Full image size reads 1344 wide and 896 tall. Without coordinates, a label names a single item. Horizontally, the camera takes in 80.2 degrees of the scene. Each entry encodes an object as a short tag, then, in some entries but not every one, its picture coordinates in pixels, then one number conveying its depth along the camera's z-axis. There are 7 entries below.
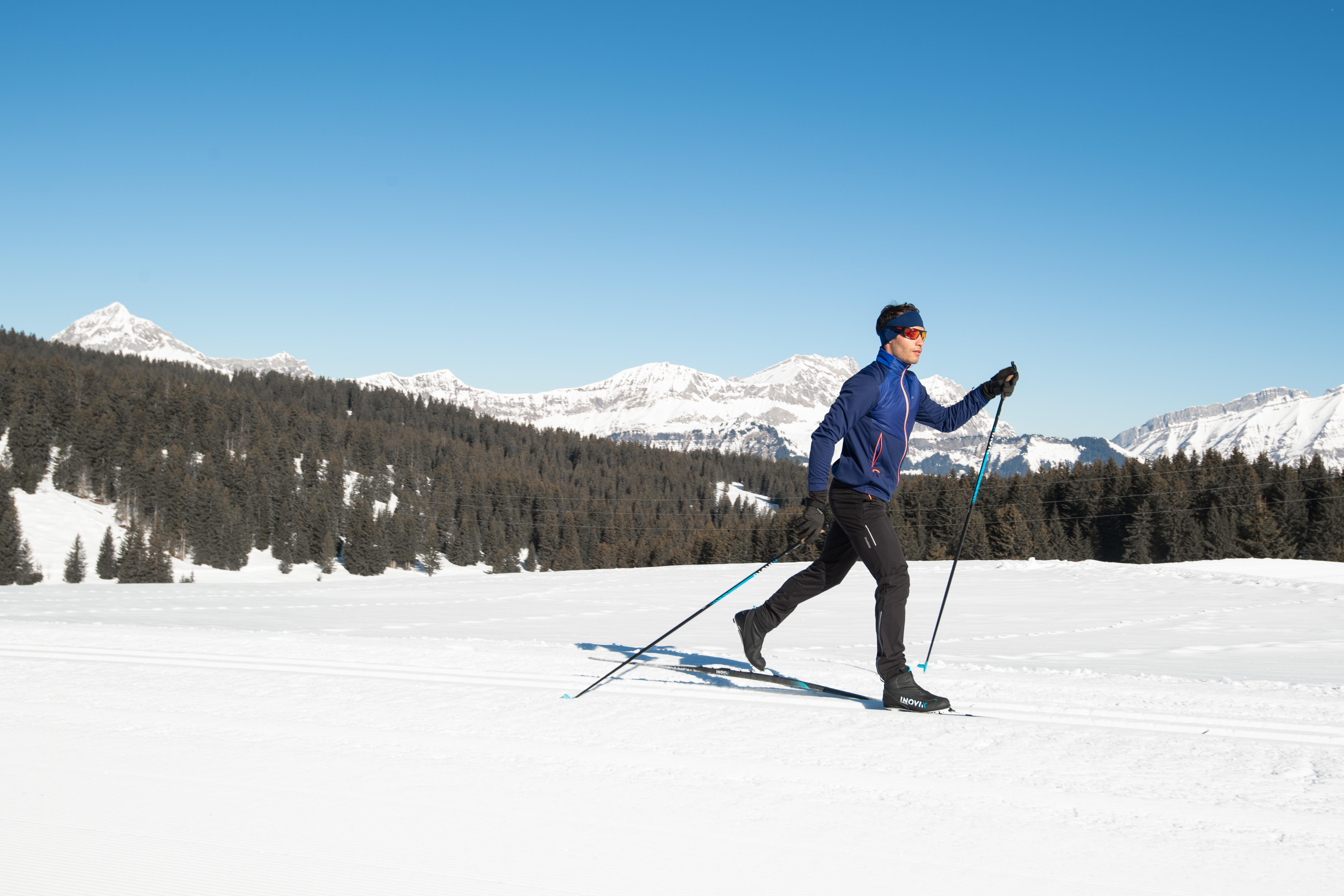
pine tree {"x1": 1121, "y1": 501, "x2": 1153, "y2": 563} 65.88
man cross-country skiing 4.79
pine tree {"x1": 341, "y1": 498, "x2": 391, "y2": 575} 88.88
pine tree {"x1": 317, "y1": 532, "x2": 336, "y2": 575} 90.75
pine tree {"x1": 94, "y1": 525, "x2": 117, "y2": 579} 69.38
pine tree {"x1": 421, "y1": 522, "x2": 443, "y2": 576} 88.56
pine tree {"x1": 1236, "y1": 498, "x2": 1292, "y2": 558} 57.78
